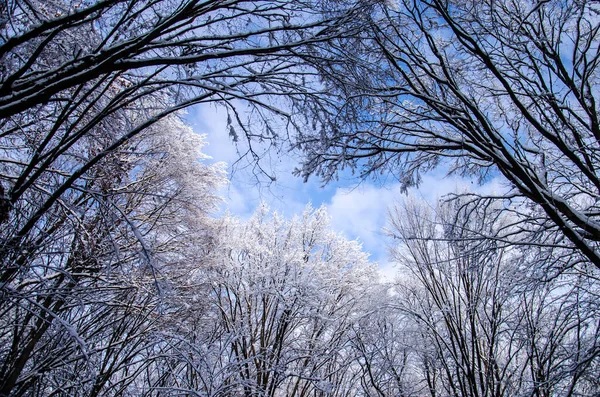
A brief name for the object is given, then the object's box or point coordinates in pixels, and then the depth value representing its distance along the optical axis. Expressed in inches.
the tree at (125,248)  165.6
